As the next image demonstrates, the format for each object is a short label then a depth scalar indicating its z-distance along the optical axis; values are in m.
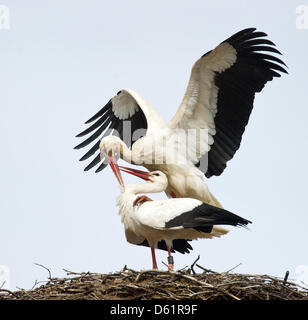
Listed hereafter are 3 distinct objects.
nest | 13.20
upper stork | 17.44
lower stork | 14.69
